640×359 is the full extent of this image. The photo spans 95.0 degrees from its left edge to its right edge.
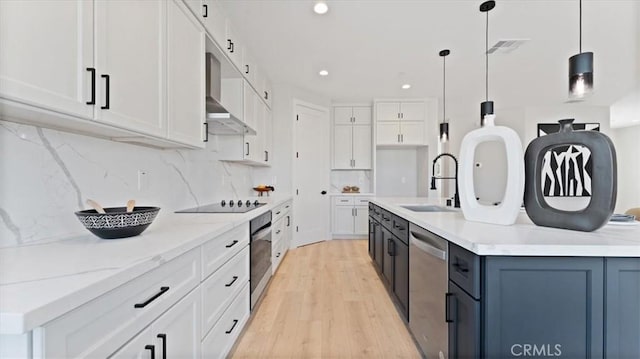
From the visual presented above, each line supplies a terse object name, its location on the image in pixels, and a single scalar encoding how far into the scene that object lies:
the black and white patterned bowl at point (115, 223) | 1.13
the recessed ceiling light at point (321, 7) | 2.61
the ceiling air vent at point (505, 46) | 3.31
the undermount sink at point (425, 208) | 2.55
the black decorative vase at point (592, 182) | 1.18
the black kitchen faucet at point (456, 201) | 2.46
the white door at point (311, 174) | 5.00
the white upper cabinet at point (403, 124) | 5.64
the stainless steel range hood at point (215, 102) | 2.21
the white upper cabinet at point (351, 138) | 5.81
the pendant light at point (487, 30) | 2.41
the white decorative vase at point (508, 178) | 1.42
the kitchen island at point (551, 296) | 1.07
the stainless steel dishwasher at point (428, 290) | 1.46
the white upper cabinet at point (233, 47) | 2.56
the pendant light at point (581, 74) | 1.80
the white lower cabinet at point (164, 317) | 0.65
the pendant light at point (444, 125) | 3.65
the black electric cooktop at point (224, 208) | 2.30
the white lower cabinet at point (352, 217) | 5.60
